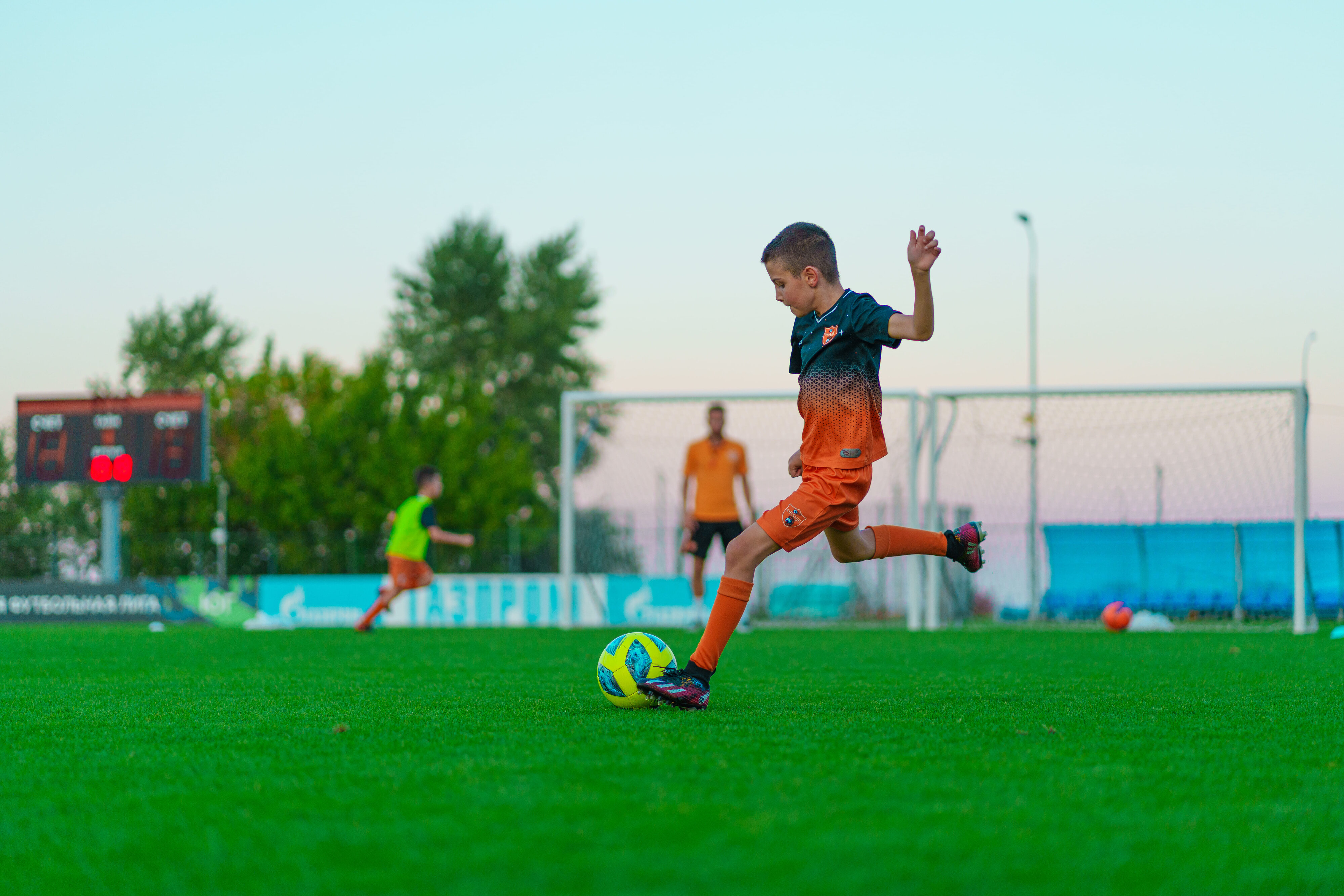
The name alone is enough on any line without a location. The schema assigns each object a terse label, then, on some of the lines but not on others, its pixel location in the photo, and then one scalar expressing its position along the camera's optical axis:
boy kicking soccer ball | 5.02
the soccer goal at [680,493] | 15.93
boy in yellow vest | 13.61
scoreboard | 20.86
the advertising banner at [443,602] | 18.48
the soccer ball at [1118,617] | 13.37
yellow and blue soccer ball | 5.00
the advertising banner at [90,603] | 21.11
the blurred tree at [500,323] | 46.25
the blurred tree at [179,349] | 52.88
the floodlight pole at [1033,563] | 15.72
